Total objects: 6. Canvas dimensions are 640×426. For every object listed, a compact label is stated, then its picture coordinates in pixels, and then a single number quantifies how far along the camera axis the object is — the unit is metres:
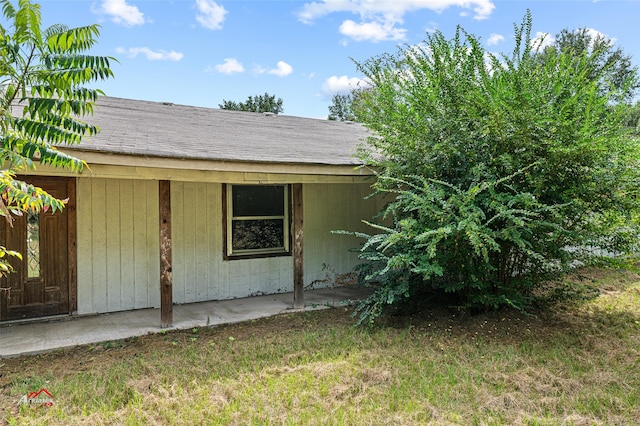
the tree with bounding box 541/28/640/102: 21.92
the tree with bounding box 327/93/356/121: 39.12
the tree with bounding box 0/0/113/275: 3.13
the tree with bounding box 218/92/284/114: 34.84
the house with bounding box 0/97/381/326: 5.06
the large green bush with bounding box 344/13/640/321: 4.72
